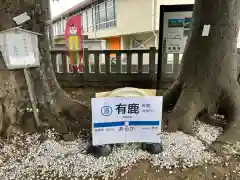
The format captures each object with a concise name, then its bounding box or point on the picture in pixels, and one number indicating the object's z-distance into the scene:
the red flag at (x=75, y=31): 6.71
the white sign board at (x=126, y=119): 1.97
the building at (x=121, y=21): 9.48
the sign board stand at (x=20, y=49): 2.10
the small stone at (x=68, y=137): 2.36
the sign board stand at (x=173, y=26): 4.15
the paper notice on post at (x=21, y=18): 2.15
